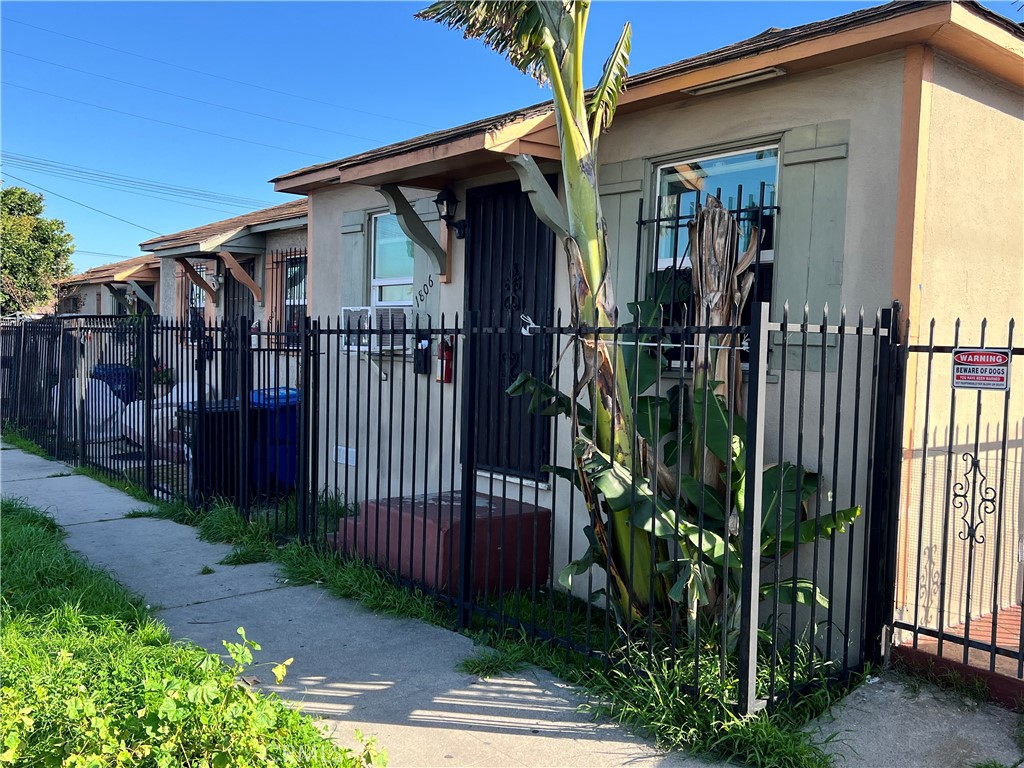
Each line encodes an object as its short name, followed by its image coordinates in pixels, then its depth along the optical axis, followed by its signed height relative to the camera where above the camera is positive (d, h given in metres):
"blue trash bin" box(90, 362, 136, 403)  10.30 -0.57
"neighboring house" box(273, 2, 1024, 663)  4.55 +1.14
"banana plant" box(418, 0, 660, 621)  4.70 +0.47
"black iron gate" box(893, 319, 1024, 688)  4.29 -0.91
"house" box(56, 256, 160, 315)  17.09 +0.99
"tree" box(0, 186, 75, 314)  23.28 +2.27
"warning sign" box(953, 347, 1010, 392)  4.14 -0.08
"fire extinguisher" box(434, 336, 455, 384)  7.21 -0.15
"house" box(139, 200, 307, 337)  11.82 +1.11
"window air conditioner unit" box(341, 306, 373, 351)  8.70 +0.22
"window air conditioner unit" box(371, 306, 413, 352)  8.21 +0.18
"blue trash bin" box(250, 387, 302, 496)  8.69 -1.11
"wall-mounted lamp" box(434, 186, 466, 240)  7.39 +1.15
